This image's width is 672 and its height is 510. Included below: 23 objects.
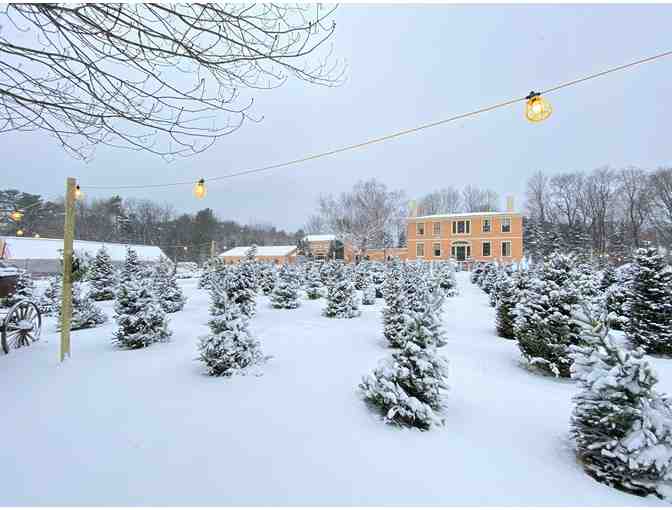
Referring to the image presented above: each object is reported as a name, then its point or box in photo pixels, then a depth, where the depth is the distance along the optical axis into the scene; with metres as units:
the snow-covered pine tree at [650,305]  6.20
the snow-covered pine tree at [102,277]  13.94
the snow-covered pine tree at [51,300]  11.01
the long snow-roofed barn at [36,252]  25.33
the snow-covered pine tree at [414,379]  3.10
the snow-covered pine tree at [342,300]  9.02
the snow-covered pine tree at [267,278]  13.86
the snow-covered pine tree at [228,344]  4.18
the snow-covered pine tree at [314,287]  13.23
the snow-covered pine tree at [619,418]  2.23
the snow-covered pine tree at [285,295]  10.52
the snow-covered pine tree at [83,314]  8.16
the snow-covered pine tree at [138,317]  5.61
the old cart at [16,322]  4.95
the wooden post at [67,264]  4.77
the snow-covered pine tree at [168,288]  8.64
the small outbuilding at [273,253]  44.58
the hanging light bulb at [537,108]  3.55
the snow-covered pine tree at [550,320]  4.62
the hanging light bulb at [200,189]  6.69
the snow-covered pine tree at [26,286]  8.73
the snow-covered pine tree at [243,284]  8.10
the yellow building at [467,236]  30.06
